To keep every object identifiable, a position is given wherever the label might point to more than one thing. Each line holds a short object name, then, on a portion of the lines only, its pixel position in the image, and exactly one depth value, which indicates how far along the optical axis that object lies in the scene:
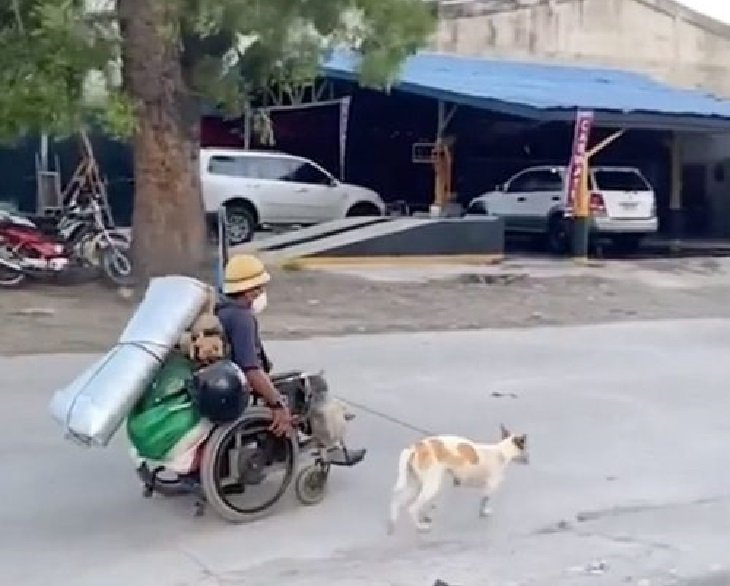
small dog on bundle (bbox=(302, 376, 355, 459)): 7.48
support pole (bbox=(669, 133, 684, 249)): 34.41
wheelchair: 7.04
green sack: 6.94
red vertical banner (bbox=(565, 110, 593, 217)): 24.44
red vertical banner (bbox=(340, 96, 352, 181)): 31.67
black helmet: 6.82
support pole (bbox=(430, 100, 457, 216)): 30.12
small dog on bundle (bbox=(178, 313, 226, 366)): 7.02
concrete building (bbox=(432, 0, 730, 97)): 33.81
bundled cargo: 6.67
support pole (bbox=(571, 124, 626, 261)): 24.88
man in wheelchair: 7.09
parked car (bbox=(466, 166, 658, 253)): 27.58
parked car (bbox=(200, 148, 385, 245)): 26.47
